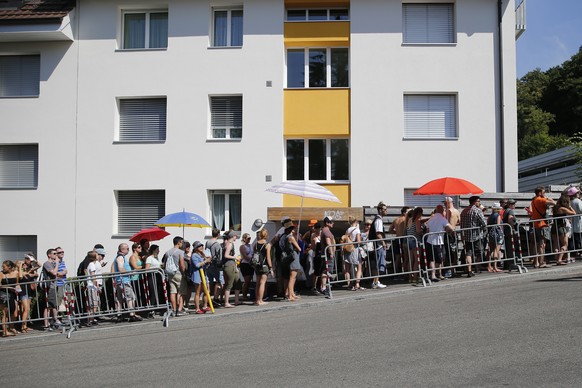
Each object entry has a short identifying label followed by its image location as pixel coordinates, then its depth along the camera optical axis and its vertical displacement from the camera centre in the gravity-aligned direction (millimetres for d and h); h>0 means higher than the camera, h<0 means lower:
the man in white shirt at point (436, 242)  14141 -604
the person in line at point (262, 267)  14219 -1144
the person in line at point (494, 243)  14453 -653
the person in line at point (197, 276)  14141 -1351
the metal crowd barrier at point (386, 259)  14219 -994
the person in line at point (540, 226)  14602 -270
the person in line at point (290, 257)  14188 -925
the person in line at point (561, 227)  14617 -297
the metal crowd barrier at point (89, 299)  13362 -1783
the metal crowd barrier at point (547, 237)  14594 -526
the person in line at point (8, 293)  13789 -1674
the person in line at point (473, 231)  14367 -371
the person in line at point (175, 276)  14094 -1338
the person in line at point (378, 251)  14391 -828
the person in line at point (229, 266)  14531 -1146
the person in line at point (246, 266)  15102 -1192
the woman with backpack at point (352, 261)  14414 -1039
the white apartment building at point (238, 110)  20844 +3553
